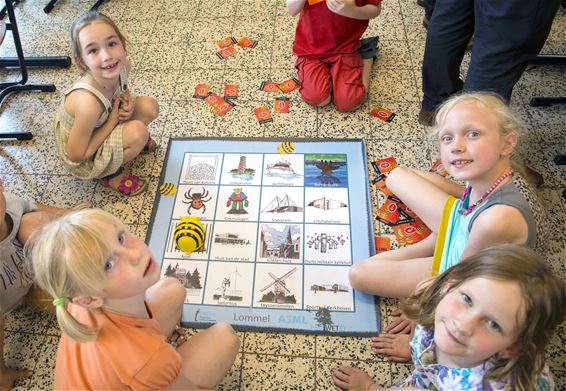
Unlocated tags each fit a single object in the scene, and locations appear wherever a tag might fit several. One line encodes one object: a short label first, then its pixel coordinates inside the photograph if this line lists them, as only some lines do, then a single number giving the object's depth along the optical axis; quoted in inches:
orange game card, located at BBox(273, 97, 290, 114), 75.0
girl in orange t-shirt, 34.1
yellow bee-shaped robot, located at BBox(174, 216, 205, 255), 57.6
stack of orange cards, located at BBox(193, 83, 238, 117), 75.9
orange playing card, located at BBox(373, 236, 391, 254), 58.0
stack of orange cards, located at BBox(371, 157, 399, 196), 64.2
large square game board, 53.4
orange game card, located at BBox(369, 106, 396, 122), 72.7
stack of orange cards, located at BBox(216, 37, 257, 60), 85.2
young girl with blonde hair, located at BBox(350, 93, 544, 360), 42.8
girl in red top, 72.1
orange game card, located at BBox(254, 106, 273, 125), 73.7
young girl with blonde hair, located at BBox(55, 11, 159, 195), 57.6
